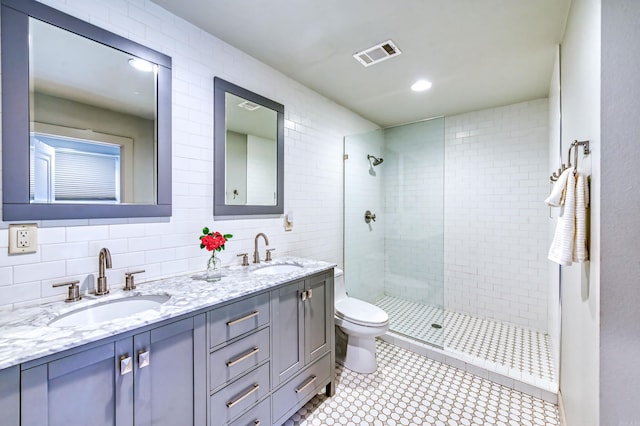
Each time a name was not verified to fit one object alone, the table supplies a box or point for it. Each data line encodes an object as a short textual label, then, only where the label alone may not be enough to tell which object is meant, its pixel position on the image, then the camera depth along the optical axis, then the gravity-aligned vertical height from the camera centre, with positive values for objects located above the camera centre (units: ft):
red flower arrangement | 5.11 -0.55
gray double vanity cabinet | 2.72 -1.86
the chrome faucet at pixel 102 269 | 4.20 -0.89
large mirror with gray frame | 3.69 +1.45
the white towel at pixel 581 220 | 3.38 -0.10
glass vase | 5.16 -1.19
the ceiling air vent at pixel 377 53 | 6.28 +3.82
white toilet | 6.89 -2.99
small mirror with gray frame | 6.07 +1.46
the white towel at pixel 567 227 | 3.47 -0.19
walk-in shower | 9.27 -0.71
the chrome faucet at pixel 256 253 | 6.63 -1.00
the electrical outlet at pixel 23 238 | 3.68 -0.36
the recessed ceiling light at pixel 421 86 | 8.01 +3.81
